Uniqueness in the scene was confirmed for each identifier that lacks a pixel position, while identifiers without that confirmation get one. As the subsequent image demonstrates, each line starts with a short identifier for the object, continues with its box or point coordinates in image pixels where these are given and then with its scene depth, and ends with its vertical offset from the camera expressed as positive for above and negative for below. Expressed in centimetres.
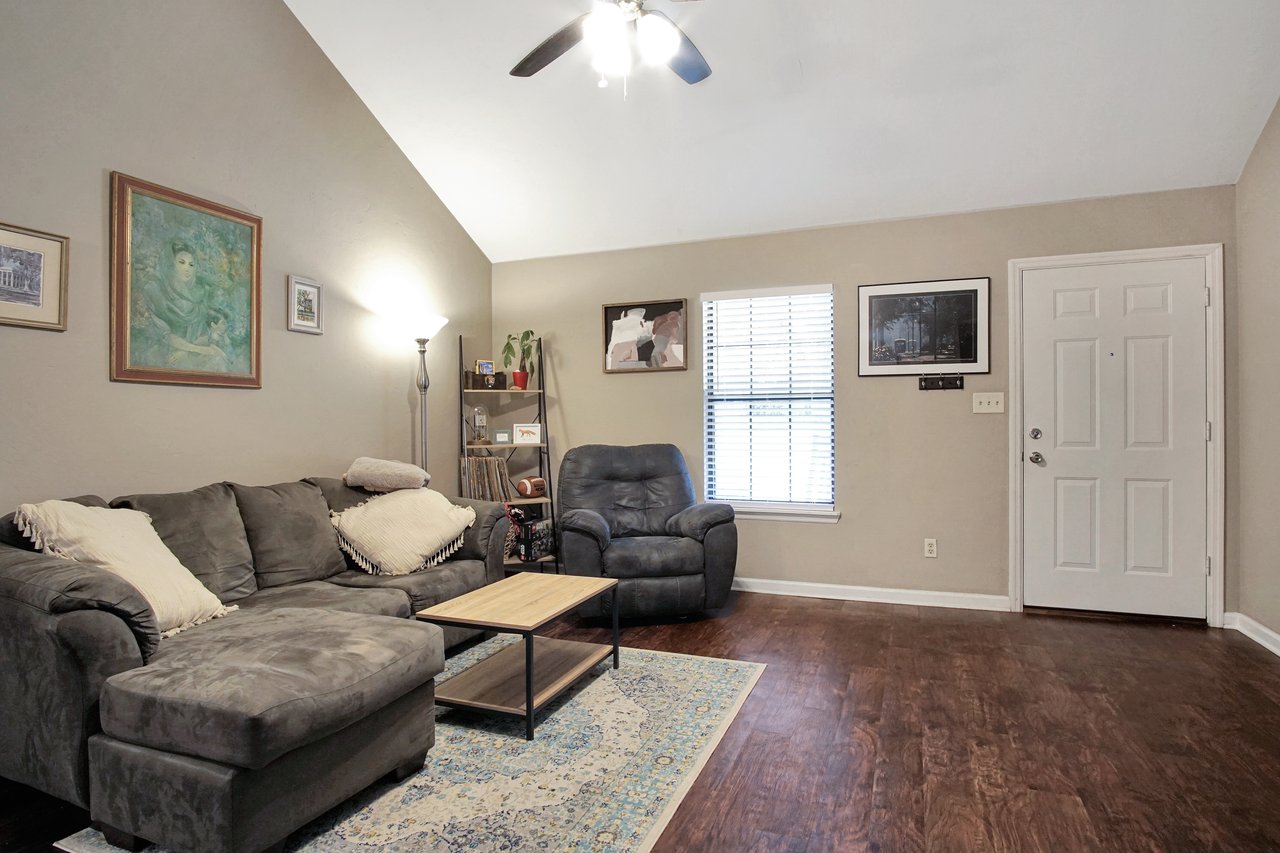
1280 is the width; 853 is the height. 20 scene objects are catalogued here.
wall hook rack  405 +23
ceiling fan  239 +138
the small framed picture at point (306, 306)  345 +59
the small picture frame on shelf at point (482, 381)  465 +27
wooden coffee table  241 -99
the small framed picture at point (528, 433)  464 -8
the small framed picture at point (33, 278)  233 +50
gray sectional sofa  162 -73
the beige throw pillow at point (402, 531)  312 -52
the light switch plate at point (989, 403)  396 +11
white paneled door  368 -9
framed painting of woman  270 +56
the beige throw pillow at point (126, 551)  209 -41
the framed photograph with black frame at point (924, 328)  400 +56
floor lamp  414 +36
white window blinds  438 +15
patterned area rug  181 -110
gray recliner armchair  368 -73
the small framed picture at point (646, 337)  465 +58
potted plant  480 +47
